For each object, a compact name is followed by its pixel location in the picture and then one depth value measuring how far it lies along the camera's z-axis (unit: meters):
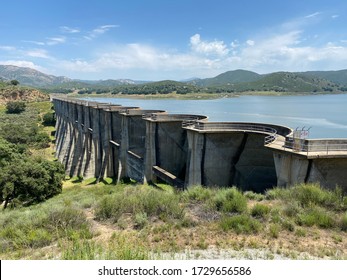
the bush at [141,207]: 10.20
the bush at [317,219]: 9.01
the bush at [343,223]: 8.77
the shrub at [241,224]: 8.67
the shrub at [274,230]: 8.33
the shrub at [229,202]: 10.41
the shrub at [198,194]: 12.09
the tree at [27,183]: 27.81
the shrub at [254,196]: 12.25
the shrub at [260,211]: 9.83
